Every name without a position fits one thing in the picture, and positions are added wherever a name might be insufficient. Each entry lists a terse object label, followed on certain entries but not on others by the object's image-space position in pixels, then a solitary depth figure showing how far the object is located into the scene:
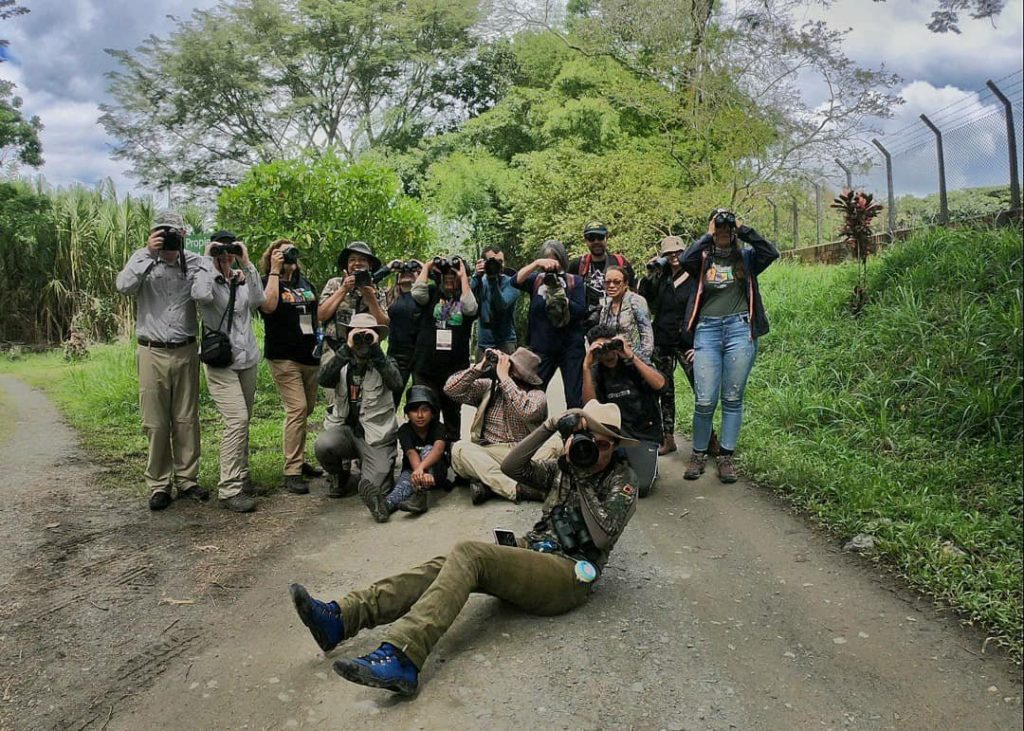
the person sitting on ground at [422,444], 4.91
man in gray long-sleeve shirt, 4.79
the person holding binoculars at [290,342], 5.39
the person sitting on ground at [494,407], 4.97
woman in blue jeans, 4.95
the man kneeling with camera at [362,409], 5.05
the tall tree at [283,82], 21.88
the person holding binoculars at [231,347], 4.86
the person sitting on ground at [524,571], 2.70
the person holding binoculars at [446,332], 5.48
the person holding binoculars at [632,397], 4.83
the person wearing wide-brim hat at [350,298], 5.38
